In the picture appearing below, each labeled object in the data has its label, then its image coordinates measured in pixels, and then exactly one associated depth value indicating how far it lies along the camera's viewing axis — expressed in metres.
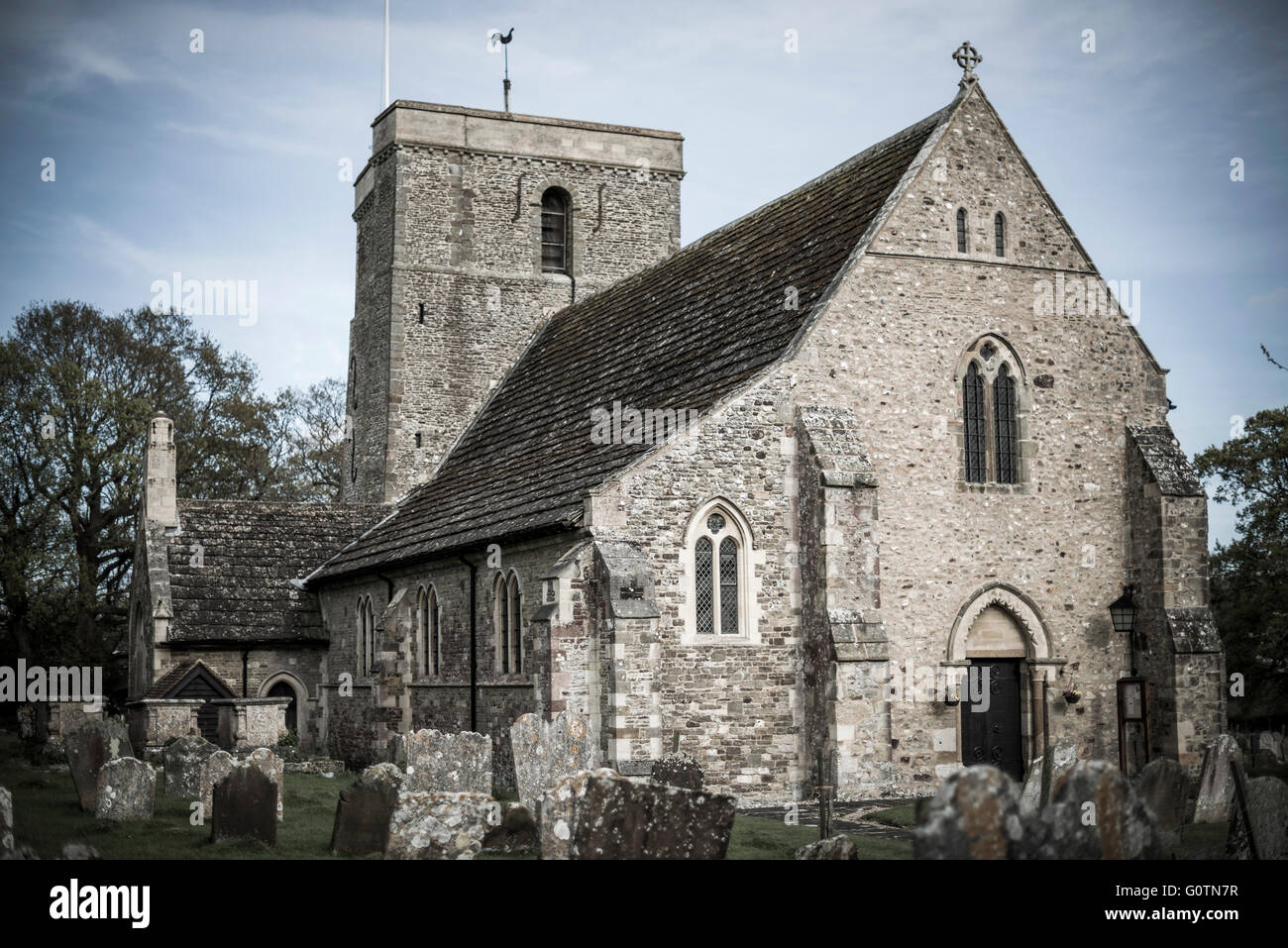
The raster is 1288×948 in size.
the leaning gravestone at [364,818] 13.50
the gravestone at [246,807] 14.20
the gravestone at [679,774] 17.92
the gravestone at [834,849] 11.51
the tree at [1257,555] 35.06
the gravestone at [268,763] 15.73
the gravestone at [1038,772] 15.94
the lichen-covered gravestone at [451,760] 17.38
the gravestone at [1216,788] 16.73
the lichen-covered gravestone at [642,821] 10.77
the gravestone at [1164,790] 13.91
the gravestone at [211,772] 16.38
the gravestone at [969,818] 7.47
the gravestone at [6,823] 10.49
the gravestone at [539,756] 16.98
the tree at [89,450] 41.56
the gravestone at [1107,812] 8.25
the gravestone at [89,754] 17.42
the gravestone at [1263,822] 11.53
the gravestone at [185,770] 18.89
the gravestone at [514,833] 13.46
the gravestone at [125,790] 16.22
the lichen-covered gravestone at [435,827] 12.84
